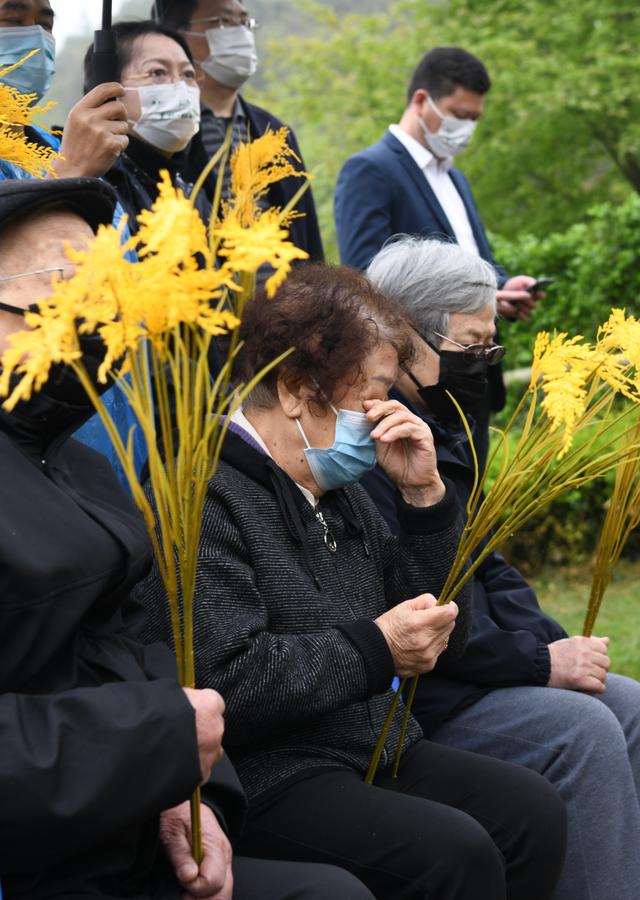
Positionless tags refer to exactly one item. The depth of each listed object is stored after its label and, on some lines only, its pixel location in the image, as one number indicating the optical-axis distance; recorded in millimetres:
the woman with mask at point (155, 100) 4203
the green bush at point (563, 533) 9242
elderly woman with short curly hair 2686
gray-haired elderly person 3307
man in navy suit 5523
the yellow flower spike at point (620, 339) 2789
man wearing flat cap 2070
